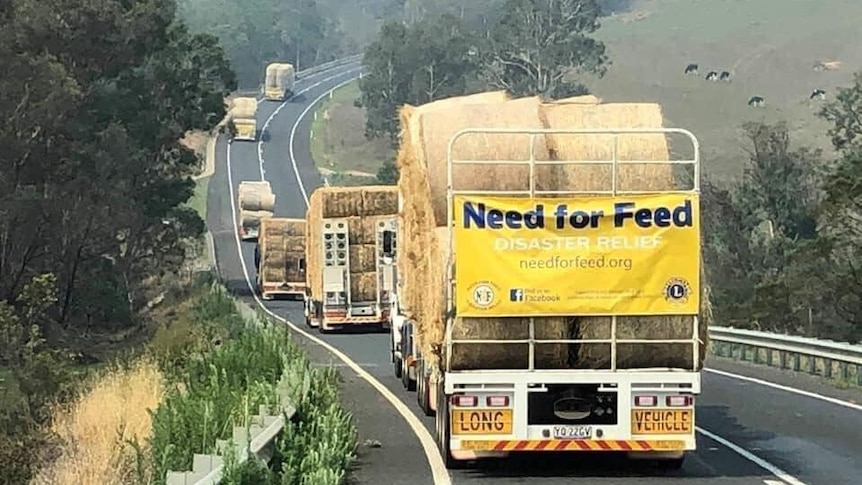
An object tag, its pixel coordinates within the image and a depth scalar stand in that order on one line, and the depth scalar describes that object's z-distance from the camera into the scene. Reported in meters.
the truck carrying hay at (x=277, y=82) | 151.12
